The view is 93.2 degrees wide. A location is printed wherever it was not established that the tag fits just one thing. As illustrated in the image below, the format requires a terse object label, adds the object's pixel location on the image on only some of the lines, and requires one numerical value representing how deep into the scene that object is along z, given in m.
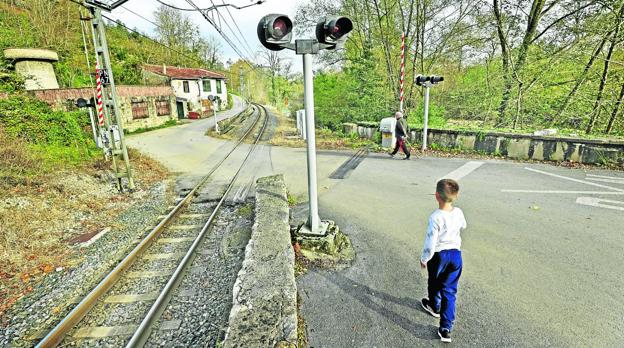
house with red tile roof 31.22
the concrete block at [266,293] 2.56
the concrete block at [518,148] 9.61
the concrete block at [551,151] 9.11
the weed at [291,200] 6.82
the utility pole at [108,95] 7.18
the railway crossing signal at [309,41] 3.46
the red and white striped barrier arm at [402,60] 10.45
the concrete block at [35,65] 15.46
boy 2.77
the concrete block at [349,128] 15.73
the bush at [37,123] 9.83
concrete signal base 4.27
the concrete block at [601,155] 8.23
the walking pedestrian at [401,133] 9.76
